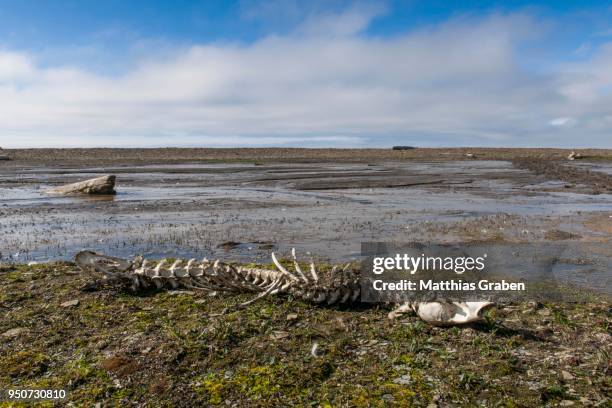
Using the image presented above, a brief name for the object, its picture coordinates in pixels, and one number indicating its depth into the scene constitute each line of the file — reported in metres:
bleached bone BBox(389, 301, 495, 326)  4.77
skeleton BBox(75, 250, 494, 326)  5.06
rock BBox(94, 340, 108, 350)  4.70
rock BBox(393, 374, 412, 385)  3.89
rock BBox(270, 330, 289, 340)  4.81
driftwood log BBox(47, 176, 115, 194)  22.12
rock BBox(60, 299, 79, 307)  5.96
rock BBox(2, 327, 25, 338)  5.04
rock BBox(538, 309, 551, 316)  5.42
